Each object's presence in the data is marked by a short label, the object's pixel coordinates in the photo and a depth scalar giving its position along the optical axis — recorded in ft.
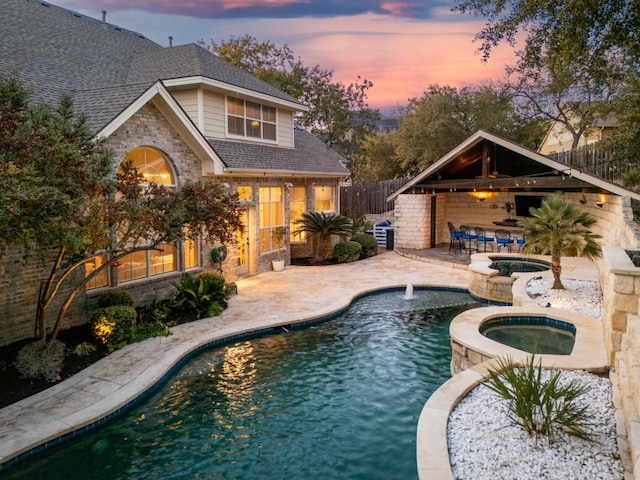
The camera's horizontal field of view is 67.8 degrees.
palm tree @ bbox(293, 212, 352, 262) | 60.39
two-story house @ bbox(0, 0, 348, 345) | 34.58
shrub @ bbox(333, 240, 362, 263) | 62.18
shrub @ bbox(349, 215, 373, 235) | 75.46
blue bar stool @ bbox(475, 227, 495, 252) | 61.26
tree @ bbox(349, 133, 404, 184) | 124.47
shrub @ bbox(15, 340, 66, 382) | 24.86
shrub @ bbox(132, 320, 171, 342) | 31.35
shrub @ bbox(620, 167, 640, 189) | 49.72
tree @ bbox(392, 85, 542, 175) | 107.34
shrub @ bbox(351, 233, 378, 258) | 66.69
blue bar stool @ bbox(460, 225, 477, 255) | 61.87
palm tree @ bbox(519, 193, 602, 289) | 37.09
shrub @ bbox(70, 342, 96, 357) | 28.07
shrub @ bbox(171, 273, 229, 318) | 37.19
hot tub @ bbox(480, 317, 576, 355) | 27.40
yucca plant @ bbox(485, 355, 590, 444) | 16.03
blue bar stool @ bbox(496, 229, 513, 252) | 59.67
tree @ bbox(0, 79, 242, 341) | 18.88
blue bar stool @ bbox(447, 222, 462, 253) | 63.46
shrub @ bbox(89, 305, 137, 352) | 30.04
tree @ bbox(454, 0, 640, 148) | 28.25
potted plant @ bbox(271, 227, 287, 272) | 55.93
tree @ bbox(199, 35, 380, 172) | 104.88
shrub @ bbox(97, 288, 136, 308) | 33.14
